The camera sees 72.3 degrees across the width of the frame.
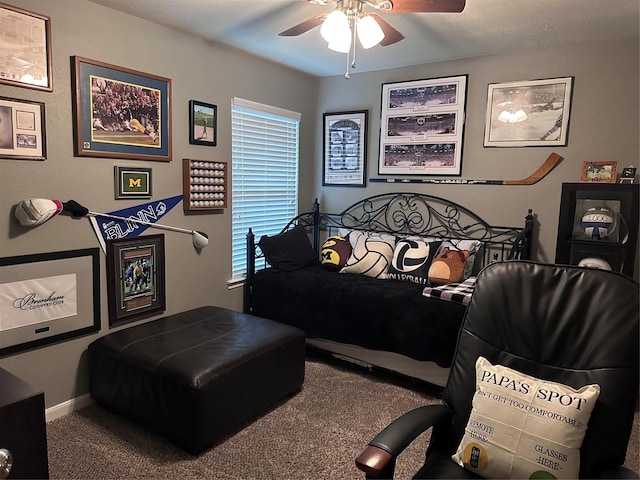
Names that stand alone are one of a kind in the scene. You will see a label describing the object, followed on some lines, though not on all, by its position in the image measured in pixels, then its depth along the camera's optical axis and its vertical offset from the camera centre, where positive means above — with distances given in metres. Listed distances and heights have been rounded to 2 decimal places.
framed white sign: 2.29 -0.66
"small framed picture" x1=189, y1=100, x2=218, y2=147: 3.10 +0.43
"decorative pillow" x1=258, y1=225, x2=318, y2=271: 3.62 -0.53
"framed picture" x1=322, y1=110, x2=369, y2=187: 4.10 +0.39
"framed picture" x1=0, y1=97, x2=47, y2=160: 2.19 +0.24
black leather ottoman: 2.16 -1.01
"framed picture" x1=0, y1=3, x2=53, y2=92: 2.15 +0.65
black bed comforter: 2.72 -0.82
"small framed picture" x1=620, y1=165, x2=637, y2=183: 2.91 +0.16
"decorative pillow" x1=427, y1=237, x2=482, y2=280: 3.34 -0.42
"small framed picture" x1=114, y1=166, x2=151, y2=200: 2.70 -0.01
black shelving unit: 2.84 -0.18
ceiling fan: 1.92 +0.80
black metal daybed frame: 3.19 -0.32
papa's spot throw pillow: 1.37 -0.75
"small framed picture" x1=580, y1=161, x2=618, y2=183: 2.96 +0.18
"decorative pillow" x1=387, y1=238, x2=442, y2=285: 3.38 -0.54
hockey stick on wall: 3.24 +0.11
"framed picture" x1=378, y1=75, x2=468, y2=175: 3.59 +0.56
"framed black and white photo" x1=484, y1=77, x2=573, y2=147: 3.19 +0.62
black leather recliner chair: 1.37 -0.54
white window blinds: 3.60 +0.13
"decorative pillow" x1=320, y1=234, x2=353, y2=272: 3.66 -0.55
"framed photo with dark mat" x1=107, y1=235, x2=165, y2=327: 2.74 -0.62
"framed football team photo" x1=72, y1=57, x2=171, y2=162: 2.48 +0.42
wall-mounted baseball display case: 3.11 +0.00
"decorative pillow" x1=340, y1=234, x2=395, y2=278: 3.53 -0.55
